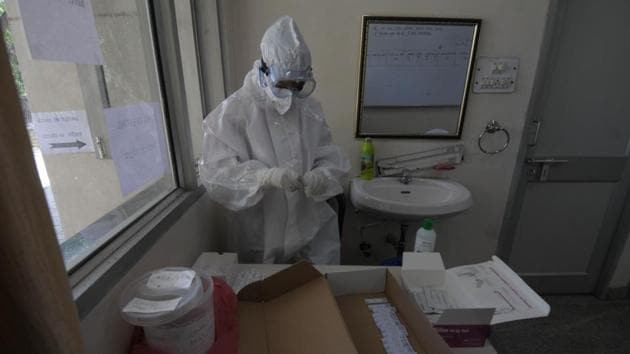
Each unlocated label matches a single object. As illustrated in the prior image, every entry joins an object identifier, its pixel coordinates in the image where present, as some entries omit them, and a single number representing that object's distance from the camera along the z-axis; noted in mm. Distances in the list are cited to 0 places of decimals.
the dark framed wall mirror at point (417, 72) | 1446
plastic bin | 470
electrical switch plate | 1492
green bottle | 1566
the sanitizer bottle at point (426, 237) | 1032
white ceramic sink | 1302
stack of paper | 651
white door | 1504
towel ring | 1578
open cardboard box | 599
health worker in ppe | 972
